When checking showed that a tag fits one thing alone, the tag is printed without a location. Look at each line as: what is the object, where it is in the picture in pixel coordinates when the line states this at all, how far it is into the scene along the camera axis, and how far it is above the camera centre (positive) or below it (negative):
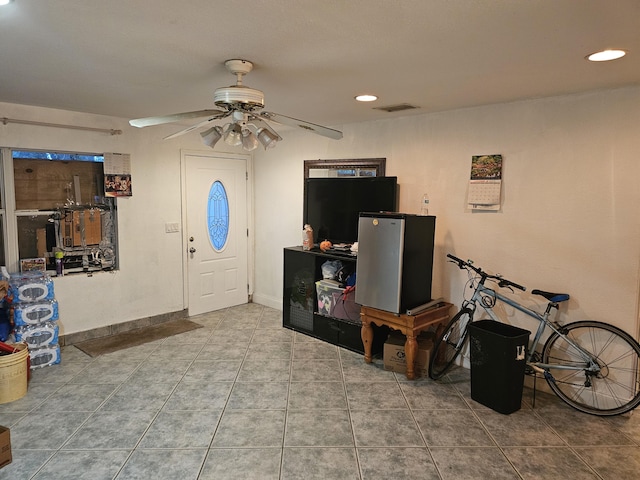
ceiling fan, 2.31 +0.52
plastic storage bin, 4.25 -0.93
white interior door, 5.16 -0.37
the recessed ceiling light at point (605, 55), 2.19 +0.83
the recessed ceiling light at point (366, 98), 3.28 +0.87
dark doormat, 4.12 -1.46
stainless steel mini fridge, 3.40 -0.47
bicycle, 2.96 -1.14
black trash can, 2.93 -1.17
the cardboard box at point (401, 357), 3.60 -1.33
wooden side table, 3.45 -1.02
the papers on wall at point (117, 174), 4.37 +0.29
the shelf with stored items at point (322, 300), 4.10 -1.03
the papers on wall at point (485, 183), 3.49 +0.21
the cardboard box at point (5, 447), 2.31 -1.39
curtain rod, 3.70 +0.73
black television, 4.11 +0.03
